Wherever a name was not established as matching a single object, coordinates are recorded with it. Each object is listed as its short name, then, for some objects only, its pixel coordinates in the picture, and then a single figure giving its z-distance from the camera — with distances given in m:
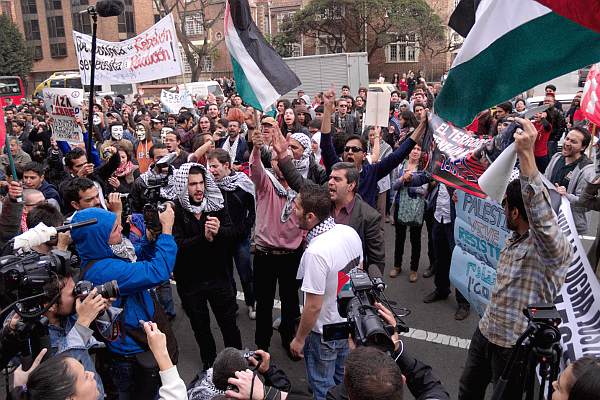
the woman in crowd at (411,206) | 5.93
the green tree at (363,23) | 41.19
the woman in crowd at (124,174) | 6.06
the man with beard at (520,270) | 2.50
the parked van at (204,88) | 22.33
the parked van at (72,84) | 28.60
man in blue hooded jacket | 2.94
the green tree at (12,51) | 49.94
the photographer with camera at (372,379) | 1.86
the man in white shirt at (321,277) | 3.09
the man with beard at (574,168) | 5.02
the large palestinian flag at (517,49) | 2.66
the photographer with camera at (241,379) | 2.11
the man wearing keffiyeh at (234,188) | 4.68
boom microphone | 4.88
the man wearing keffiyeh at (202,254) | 4.07
